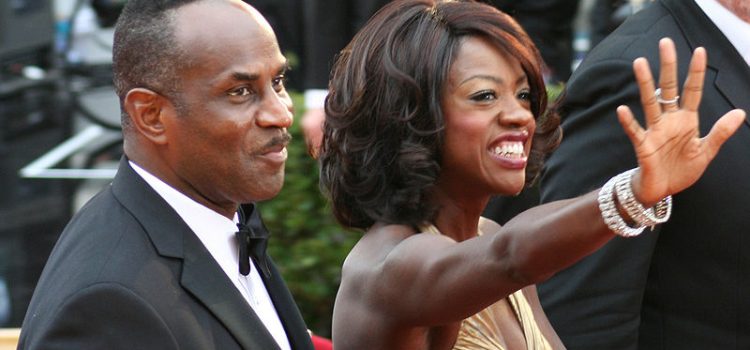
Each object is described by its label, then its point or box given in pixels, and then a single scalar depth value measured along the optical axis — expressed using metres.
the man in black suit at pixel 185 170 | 4.89
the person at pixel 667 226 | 6.79
